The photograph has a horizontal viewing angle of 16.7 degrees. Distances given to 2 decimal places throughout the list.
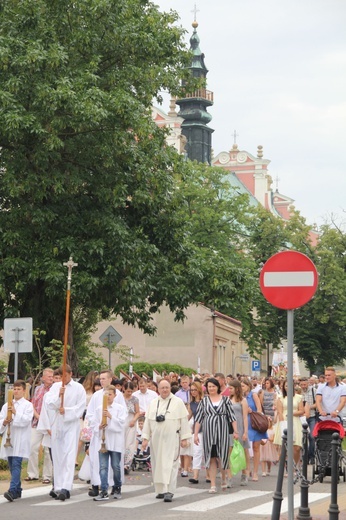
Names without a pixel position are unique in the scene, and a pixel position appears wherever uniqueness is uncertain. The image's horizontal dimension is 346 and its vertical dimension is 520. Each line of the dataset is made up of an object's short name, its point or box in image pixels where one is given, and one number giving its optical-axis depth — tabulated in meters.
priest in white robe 15.81
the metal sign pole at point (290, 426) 10.55
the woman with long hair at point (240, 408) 18.88
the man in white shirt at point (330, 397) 18.61
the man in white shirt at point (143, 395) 21.73
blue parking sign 55.34
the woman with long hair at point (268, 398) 23.38
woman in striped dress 16.97
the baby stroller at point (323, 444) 18.00
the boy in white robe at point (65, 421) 15.62
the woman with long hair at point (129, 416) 20.30
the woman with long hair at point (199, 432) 18.66
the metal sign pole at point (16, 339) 21.70
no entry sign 11.20
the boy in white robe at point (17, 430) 15.46
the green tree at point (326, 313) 69.25
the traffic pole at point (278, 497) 11.55
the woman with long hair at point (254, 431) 19.94
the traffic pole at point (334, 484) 12.09
